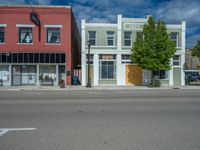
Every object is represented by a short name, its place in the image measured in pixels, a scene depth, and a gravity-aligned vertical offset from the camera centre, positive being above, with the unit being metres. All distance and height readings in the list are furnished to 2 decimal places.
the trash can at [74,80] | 17.44 -0.87
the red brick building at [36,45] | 16.94 +3.14
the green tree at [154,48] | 15.86 +2.71
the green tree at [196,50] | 17.81 +2.82
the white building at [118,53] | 17.84 +2.40
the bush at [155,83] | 16.60 -1.12
